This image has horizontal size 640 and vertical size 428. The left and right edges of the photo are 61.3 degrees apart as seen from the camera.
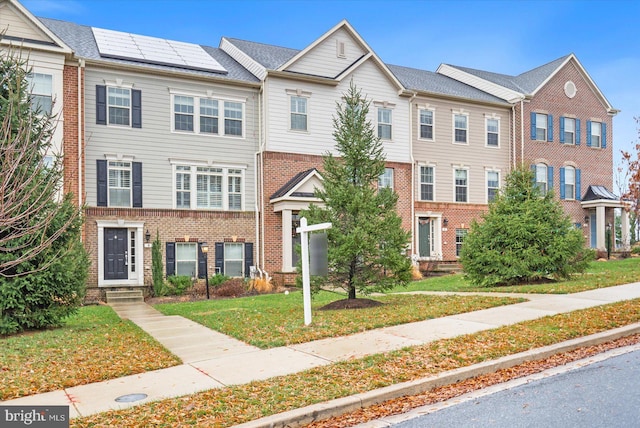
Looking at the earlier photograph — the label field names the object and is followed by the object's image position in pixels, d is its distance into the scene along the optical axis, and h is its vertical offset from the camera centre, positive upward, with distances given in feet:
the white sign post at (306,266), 32.86 -2.50
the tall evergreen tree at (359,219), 39.04 +0.40
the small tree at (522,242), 49.29 -1.75
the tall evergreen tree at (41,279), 34.81 -3.41
